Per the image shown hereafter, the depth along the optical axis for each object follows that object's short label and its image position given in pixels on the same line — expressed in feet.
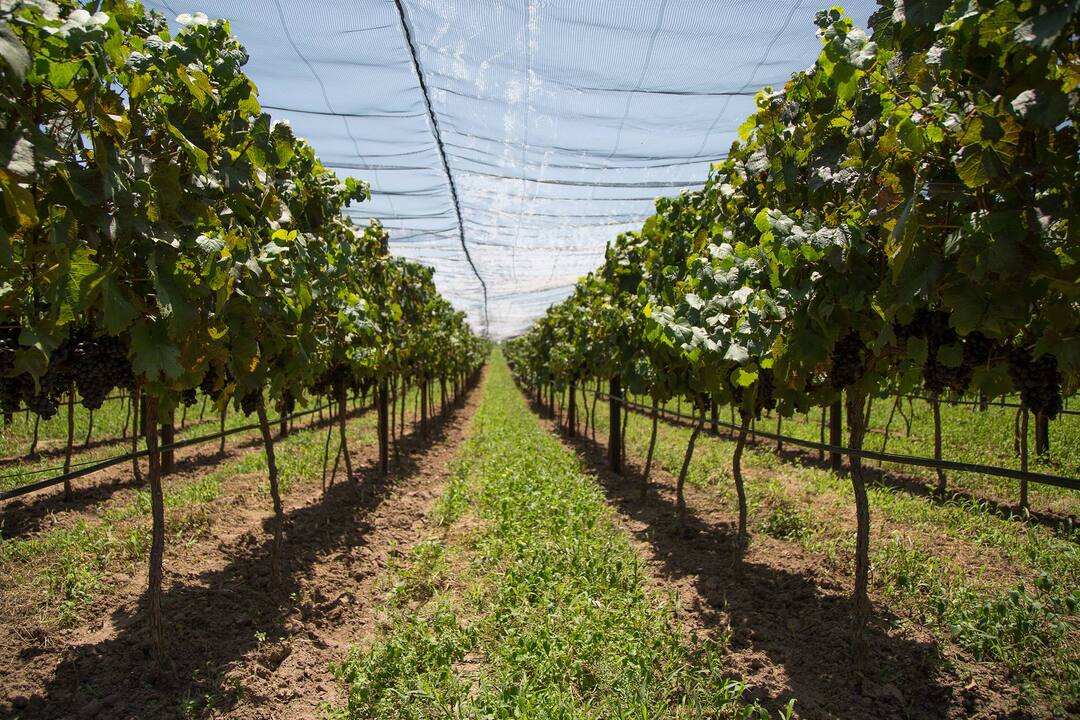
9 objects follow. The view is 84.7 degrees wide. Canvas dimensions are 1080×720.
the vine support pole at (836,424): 19.53
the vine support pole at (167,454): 25.09
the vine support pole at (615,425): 27.76
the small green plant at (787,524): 17.67
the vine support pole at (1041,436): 24.85
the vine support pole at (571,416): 42.13
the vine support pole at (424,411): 38.13
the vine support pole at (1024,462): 16.98
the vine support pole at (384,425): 26.81
